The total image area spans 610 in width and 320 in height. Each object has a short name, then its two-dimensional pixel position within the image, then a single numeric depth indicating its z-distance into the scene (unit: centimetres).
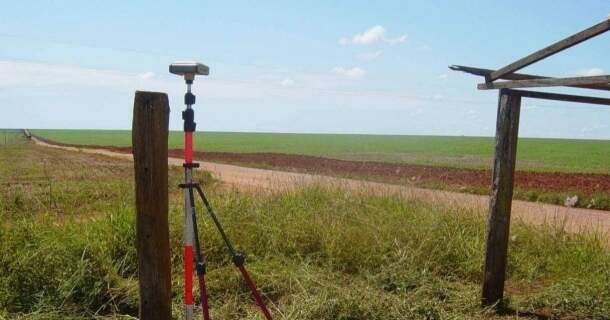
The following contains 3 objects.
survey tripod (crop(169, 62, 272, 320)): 357
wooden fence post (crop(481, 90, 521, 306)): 531
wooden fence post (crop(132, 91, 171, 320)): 350
